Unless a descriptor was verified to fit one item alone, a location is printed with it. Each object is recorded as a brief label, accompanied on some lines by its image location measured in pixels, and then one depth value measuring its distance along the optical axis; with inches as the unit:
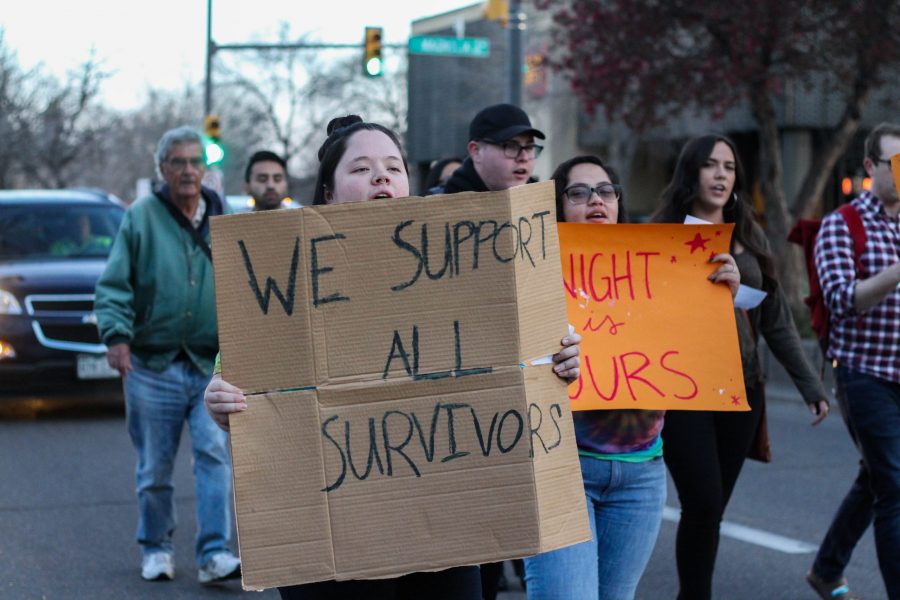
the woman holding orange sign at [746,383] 185.8
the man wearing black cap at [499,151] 196.4
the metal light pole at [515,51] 687.7
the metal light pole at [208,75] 1185.0
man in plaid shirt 201.0
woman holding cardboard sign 115.6
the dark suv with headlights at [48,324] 449.7
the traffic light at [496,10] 687.7
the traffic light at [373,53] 882.1
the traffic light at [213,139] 901.2
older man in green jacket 241.8
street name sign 820.6
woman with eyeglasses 151.3
